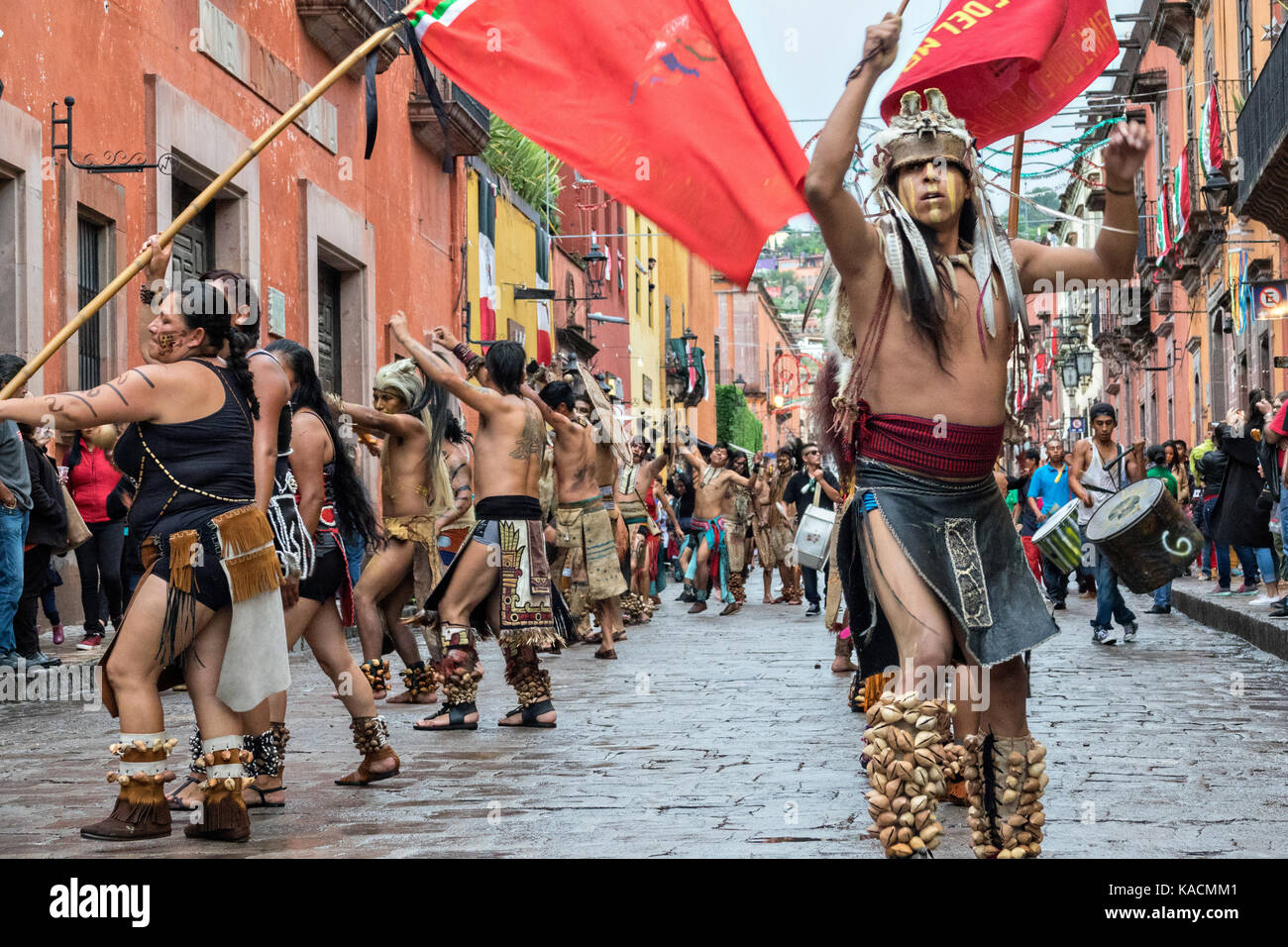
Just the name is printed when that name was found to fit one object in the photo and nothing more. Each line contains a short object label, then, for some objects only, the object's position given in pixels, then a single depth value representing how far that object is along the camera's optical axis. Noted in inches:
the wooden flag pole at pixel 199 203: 213.8
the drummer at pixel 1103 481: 516.1
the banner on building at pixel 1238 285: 1064.8
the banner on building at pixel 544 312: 1229.7
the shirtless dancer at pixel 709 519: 768.3
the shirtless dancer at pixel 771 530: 842.8
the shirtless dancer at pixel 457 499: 406.3
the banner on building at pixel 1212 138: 1077.8
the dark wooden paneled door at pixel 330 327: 780.0
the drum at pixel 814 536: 446.9
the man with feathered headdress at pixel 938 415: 171.3
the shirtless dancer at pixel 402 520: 366.3
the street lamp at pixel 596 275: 1503.4
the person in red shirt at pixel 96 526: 498.6
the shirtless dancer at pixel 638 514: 692.1
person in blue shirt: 669.3
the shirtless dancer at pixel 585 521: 503.5
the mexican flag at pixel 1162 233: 1393.3
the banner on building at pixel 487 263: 1031.6
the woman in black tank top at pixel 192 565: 211.9
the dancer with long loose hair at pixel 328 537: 261.4
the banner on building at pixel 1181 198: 1224.2
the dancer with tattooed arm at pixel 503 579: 325.1
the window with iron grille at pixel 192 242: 604.7
